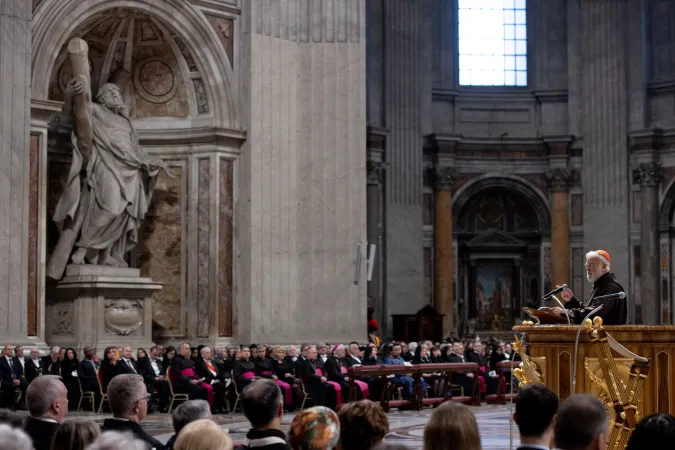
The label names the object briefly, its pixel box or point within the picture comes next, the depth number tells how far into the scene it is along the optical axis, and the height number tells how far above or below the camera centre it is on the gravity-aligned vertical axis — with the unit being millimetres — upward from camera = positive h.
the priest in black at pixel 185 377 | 16812 -1239
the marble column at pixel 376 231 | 27375 +1274
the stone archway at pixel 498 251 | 29578 +896
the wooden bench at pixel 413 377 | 17336 -1356
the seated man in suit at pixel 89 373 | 16391 -1152
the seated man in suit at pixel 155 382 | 16922 -1308
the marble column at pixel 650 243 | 27891 +1024
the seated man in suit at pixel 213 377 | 17203 -1259
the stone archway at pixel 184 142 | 18922 +2300
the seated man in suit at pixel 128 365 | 16344 -1045
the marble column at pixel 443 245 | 28609 +1008
